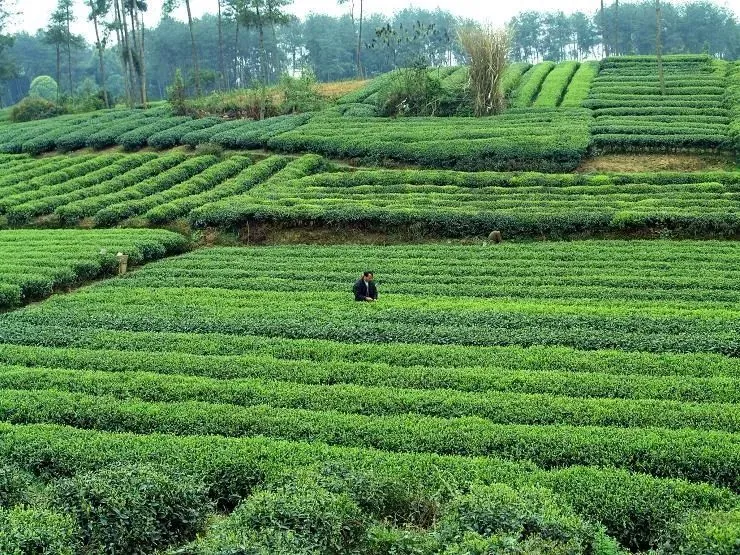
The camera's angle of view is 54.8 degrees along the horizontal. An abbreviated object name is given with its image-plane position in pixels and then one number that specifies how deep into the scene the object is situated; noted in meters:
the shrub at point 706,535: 8.30
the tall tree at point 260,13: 62.59
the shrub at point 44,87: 92.94
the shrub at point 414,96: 52.08
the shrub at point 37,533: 8.67
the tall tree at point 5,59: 87.12
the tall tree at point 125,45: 65.38
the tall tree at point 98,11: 70.81
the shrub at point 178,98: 57.91
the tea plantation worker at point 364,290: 19.88
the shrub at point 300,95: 56.72
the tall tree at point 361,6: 76.81
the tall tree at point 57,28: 76.56
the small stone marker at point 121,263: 27.00
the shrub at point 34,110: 66.31
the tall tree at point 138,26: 63.25
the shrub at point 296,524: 8.66
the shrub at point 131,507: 9.52
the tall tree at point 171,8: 64.75
